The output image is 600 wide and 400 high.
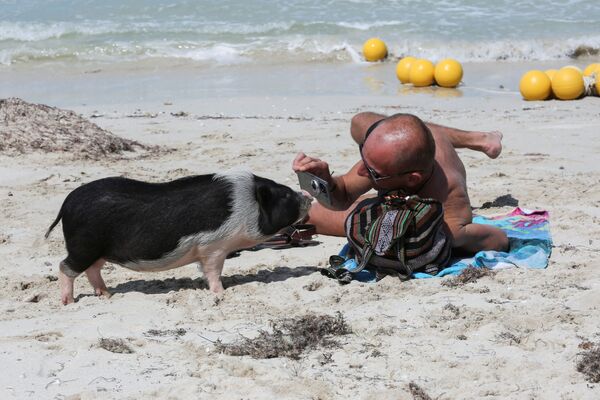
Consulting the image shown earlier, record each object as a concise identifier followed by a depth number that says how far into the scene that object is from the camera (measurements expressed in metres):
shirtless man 7.98
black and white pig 7.97
